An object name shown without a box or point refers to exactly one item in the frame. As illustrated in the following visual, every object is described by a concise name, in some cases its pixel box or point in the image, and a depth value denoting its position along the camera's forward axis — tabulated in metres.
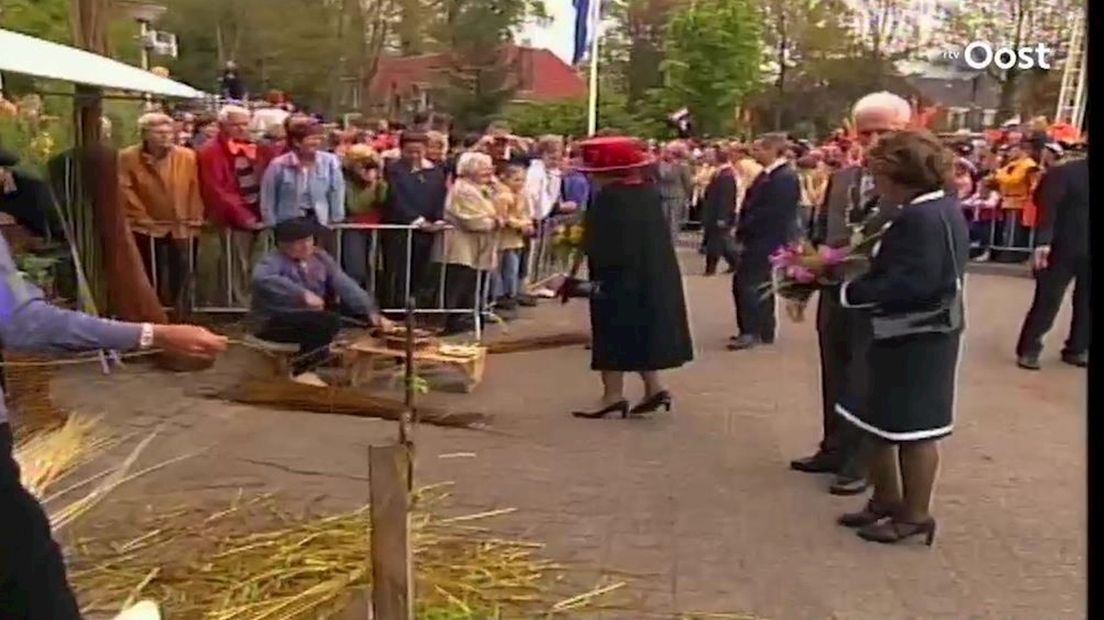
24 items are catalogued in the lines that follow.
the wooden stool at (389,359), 8.23
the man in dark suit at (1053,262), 9.88
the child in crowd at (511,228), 12.17
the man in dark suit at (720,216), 17.48
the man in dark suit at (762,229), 11.12
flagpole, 22.31
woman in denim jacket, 10.43
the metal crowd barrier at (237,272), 9.91
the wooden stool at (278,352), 6.34
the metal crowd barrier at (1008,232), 19.25
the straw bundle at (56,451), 5.28
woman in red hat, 8.09
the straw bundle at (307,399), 6.43
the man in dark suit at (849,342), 6.59
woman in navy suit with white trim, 5.68
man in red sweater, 10.42
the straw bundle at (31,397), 5.98
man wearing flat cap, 7.65
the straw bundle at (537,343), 9.56
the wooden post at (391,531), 3.61
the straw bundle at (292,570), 4.80
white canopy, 5.27
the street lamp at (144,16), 19.45
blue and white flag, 21.75
